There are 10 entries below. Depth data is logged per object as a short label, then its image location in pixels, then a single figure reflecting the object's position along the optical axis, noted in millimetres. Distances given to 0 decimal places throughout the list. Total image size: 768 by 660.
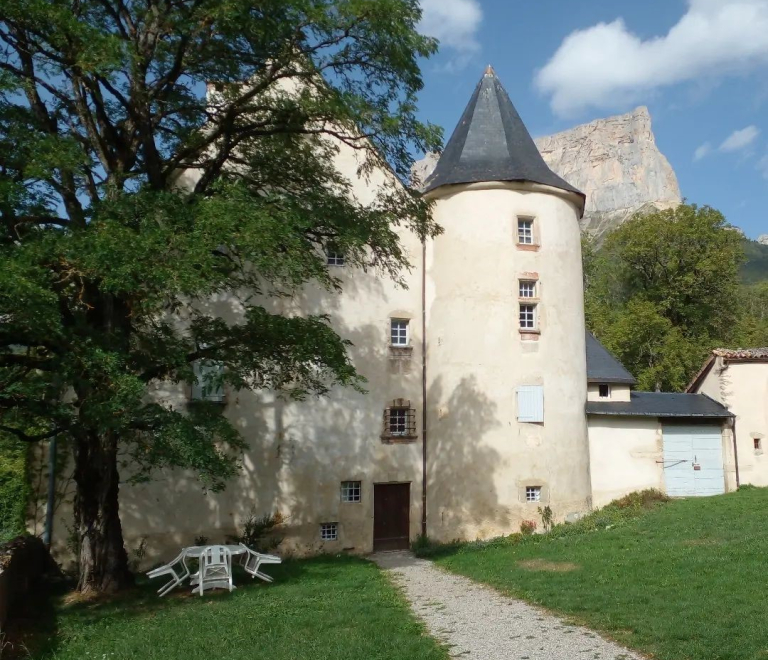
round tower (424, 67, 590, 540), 17562
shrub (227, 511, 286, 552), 16391
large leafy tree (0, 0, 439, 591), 8719
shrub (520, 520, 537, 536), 17125
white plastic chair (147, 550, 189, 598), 11007
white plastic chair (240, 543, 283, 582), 11785
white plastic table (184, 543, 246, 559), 11273
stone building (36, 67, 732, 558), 17125
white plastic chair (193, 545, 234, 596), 11023
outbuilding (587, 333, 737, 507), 18906
